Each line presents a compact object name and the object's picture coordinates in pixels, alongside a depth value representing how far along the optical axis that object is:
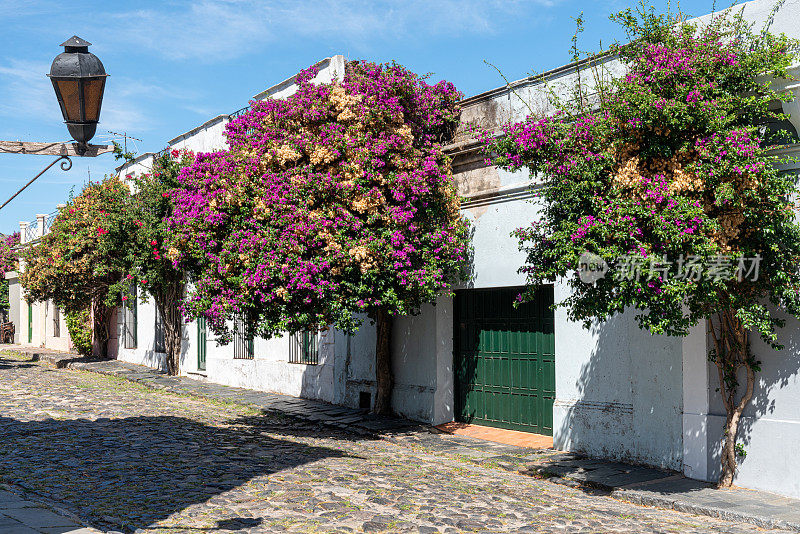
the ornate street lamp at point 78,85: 5.25
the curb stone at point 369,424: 7.06
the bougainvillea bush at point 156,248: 18.23
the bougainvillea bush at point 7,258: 33.00
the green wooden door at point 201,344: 19.00
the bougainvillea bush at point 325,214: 9.76
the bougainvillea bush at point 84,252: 19.61
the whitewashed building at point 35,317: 30.81
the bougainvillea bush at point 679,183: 6.66
